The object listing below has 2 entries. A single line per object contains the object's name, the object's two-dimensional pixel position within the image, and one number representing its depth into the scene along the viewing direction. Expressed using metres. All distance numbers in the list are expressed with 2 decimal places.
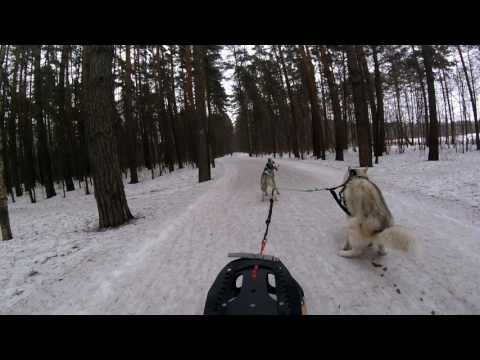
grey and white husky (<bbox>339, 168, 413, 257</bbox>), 2.54
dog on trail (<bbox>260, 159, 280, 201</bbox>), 6.81
